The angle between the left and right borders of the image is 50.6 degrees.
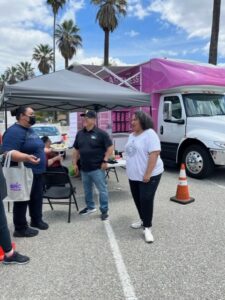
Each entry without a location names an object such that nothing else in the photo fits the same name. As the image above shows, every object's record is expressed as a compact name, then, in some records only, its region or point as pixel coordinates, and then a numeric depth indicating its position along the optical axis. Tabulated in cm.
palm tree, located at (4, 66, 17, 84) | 5825
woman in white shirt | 304
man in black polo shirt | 372
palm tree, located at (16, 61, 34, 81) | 5593
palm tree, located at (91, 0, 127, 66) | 1999
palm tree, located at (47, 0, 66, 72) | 2830
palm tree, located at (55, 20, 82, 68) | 3278
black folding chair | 390
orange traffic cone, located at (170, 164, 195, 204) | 451
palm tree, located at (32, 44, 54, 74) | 4167
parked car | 946
